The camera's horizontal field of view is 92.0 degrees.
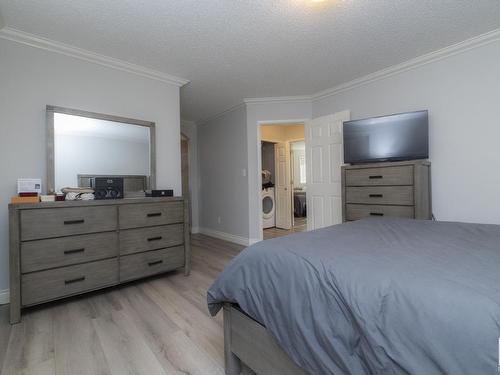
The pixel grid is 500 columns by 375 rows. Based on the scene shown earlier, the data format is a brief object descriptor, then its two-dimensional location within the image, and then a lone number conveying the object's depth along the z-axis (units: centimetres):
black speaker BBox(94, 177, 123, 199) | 234
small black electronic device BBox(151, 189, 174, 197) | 263
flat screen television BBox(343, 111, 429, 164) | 259
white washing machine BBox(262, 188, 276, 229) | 561
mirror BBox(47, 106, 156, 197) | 229
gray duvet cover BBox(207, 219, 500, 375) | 59
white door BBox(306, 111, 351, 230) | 338
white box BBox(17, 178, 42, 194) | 208
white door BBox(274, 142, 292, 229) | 549
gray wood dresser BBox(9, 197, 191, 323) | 181
